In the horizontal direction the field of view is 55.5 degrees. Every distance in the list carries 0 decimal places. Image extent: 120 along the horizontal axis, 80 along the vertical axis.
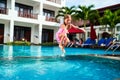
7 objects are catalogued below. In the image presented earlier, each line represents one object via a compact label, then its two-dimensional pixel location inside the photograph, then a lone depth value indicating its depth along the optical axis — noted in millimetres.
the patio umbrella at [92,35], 11112
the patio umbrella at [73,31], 11068
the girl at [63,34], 4736
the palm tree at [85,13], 14276
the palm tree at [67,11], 15530
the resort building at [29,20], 13525
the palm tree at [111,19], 12417
